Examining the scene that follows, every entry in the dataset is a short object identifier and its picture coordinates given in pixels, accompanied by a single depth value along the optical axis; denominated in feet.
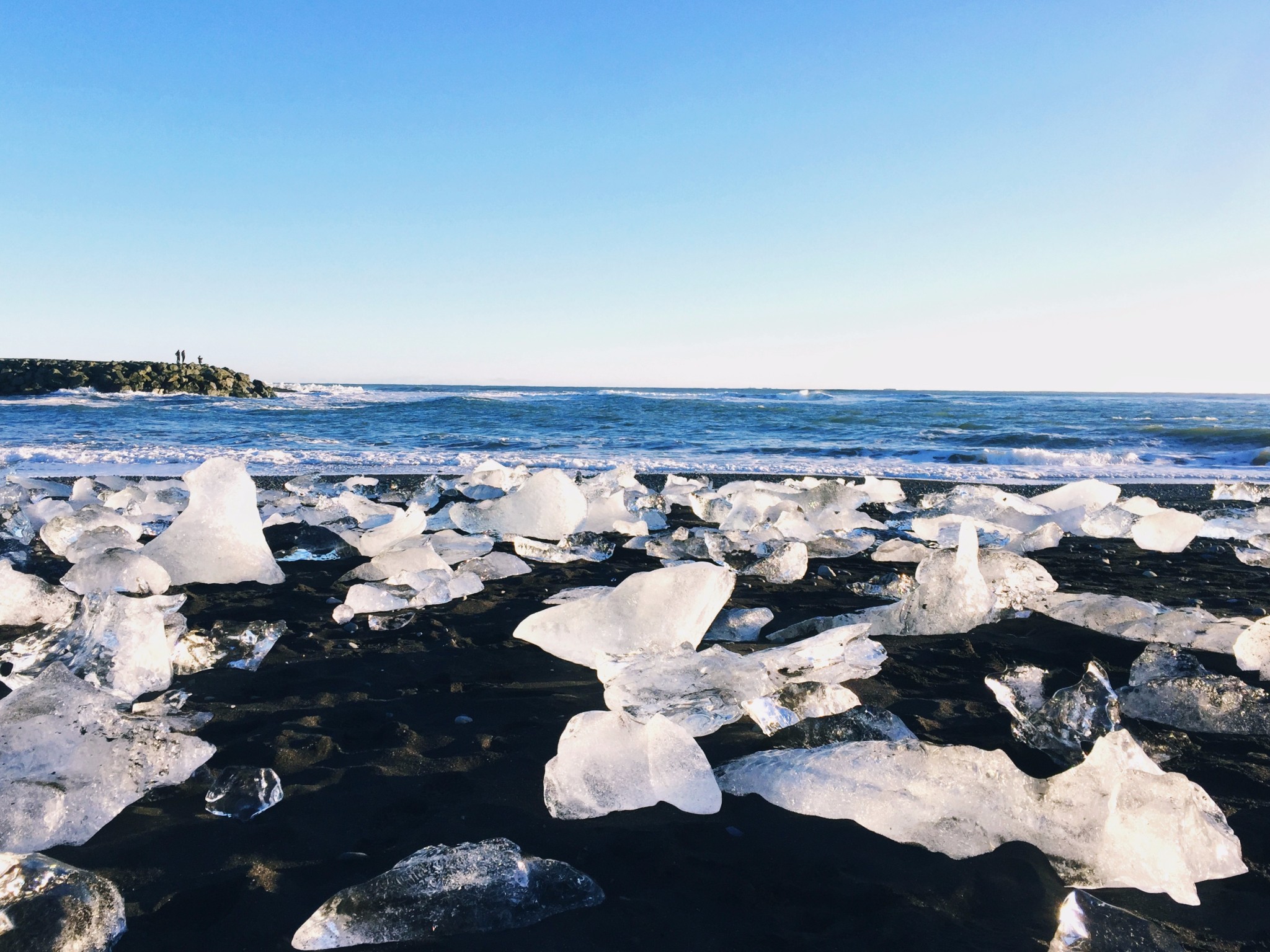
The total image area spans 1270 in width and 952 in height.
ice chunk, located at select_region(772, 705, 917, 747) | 5.33
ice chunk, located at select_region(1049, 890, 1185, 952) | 3.36
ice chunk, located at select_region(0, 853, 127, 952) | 3.30
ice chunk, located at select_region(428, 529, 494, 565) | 10.77
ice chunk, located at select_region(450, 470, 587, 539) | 13.38
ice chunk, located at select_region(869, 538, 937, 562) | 11.65
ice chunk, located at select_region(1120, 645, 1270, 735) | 5.68
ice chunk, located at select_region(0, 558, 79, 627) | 7.72
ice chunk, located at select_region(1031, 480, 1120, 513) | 15.47
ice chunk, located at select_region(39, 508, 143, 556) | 11.34
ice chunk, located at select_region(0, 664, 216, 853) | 4.22
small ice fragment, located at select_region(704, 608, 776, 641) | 7.88
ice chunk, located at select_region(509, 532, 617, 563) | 11.51
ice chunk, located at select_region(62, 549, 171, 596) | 8.87
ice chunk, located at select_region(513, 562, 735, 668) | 6.95
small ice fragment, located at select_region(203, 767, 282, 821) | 4.49
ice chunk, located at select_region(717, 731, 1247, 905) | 4.04
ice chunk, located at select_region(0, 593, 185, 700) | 6.11
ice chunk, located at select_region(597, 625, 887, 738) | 5.67
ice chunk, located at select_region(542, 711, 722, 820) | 4.58
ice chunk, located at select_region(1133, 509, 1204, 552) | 12.53
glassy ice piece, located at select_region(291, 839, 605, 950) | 3.46
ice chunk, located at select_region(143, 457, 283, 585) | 9.64
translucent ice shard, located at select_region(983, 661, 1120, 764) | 5.33
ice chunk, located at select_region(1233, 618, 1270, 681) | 6.68
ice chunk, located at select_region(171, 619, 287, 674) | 6.68
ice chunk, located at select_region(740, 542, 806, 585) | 10.20
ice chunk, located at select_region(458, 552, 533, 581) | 10.12
